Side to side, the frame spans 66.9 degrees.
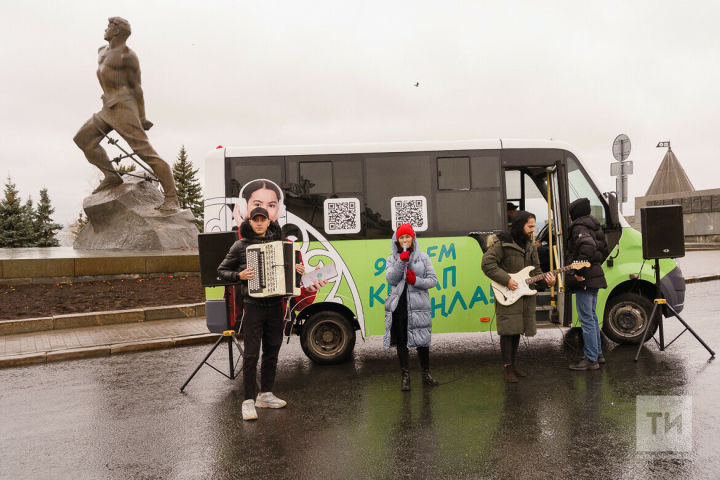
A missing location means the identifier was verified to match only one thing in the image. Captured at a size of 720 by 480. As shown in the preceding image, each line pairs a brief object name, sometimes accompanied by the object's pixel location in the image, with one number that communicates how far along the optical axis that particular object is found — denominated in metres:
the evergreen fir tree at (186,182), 56.76
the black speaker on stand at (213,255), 6.22
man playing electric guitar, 5.99
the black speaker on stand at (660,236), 6.75
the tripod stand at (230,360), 6.22
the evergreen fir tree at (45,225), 29.66
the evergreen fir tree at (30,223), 26.47
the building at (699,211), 34.91
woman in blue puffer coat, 5.75
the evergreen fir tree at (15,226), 25.84
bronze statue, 17.09
